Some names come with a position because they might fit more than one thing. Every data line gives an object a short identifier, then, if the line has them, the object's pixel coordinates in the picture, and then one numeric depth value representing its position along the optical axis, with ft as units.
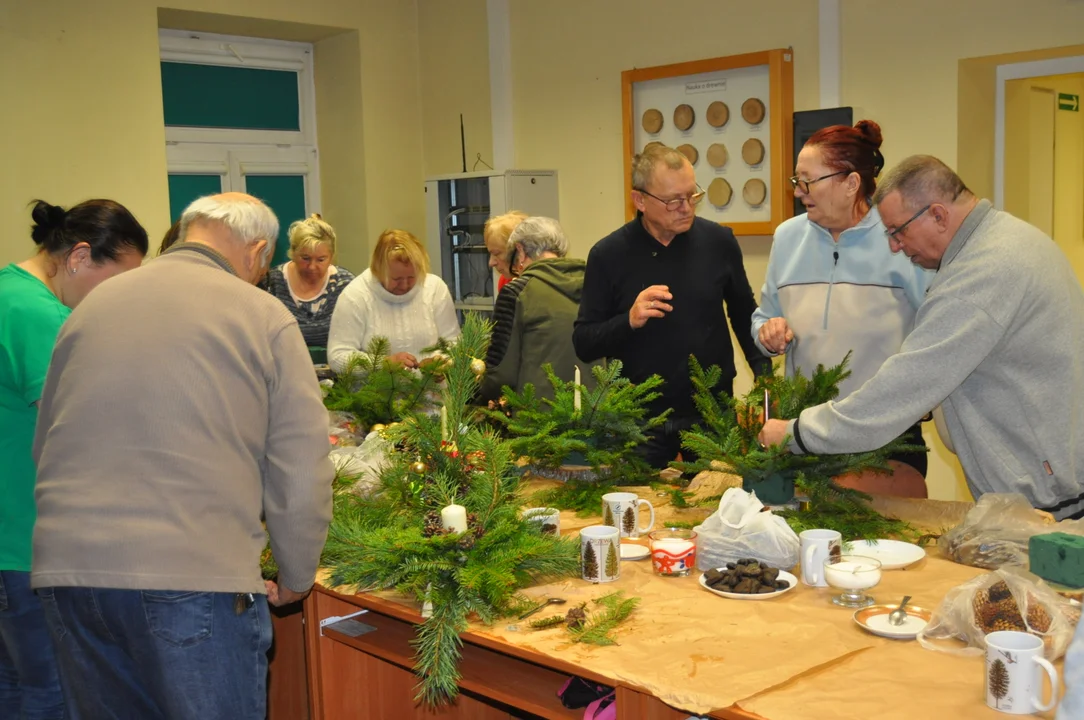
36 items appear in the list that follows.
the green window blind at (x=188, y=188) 21.54
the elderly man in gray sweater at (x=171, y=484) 6.02
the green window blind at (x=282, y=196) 22.90
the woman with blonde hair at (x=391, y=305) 14.74
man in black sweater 10.53
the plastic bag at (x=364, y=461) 9.12
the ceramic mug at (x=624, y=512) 8.09
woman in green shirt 7.88
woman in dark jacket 12.17
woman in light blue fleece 9.39
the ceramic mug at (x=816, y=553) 6.84
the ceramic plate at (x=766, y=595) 6.63
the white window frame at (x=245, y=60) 21.22
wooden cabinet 6.86
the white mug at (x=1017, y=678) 4.88
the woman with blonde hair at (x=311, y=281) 16.20
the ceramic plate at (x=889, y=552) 7.06
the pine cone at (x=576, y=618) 6.37
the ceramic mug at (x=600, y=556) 7.11
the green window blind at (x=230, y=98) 21.39
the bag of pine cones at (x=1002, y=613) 5.60
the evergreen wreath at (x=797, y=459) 7.79
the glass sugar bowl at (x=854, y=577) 6.56
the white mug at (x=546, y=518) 7.80
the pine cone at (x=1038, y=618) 5.62
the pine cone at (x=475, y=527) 7.11
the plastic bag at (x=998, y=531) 6.88
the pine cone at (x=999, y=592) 5.79
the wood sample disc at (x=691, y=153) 17.81
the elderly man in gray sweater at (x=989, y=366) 7.34
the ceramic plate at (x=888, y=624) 5.95
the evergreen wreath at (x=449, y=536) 6.69
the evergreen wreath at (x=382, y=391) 11.05
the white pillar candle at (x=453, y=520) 7.08
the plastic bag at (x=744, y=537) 7.12
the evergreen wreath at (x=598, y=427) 9.21
